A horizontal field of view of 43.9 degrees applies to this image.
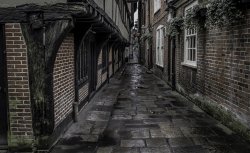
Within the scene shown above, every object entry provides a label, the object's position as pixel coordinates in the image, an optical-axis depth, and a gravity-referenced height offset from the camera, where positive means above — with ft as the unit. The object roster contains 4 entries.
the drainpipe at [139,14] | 115.44 +16.03
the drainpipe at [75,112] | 21.87 -3.86
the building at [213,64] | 18.02 -0.71
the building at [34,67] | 14.16 -0.47
